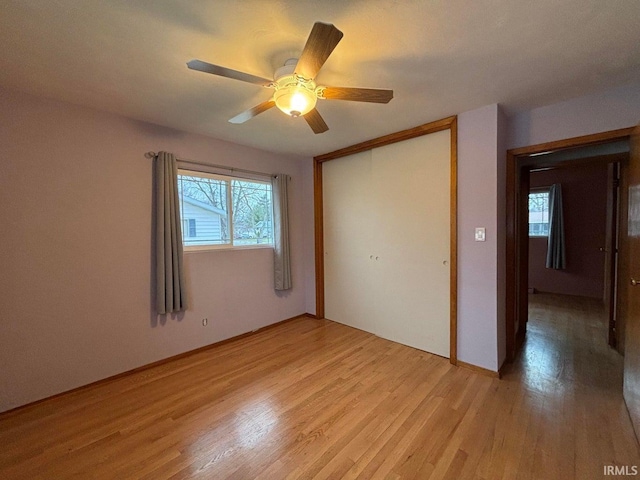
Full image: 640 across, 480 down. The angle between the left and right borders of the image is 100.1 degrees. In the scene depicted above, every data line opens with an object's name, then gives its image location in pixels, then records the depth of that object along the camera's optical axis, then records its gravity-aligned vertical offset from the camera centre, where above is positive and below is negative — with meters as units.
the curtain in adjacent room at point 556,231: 5.00 -0.07
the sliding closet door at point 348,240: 3.45 -0.12
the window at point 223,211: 2.98 +0.28
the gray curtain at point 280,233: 3.69 -0.01
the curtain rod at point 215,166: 2.64 +0.79
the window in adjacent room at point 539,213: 5.36 +0.30
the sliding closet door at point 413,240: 2.72 -0.12
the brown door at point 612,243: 2.89 -0.19
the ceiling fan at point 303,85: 1.29 +0.85
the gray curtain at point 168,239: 2.63 -0.05
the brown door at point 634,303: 1.69 -0.52
